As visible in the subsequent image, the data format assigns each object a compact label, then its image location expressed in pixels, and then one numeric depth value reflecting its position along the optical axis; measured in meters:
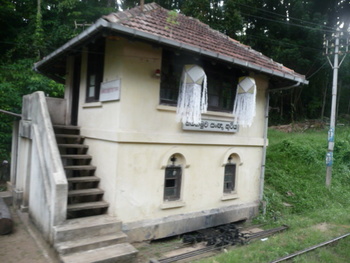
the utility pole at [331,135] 12.06
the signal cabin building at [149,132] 6.47
